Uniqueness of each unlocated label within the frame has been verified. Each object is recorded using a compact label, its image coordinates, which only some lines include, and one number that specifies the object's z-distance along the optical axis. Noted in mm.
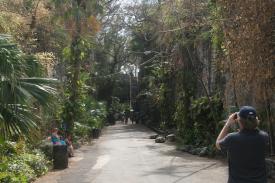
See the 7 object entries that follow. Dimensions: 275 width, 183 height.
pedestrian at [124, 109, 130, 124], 56678
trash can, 15445
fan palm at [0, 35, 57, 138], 9148
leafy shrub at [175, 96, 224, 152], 20109
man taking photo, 4984
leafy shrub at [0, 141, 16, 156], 12172
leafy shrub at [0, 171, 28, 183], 10031
